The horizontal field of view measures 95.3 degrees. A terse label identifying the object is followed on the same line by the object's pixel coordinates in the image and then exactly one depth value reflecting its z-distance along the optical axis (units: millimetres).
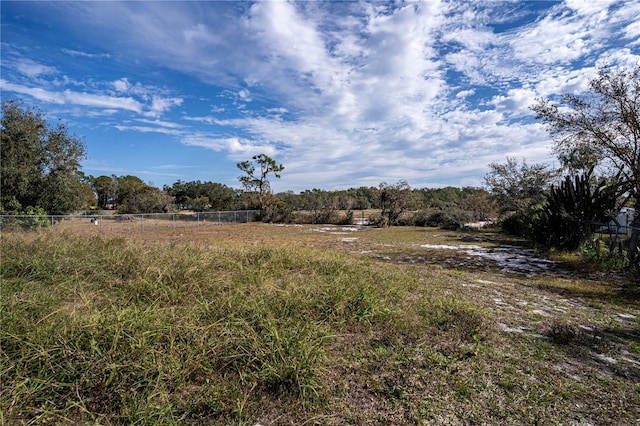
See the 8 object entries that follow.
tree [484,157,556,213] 18609
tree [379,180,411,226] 24266
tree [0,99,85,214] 15359
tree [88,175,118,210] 52938
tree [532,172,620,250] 9484
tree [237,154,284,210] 31922
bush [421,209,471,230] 22484
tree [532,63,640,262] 7820
